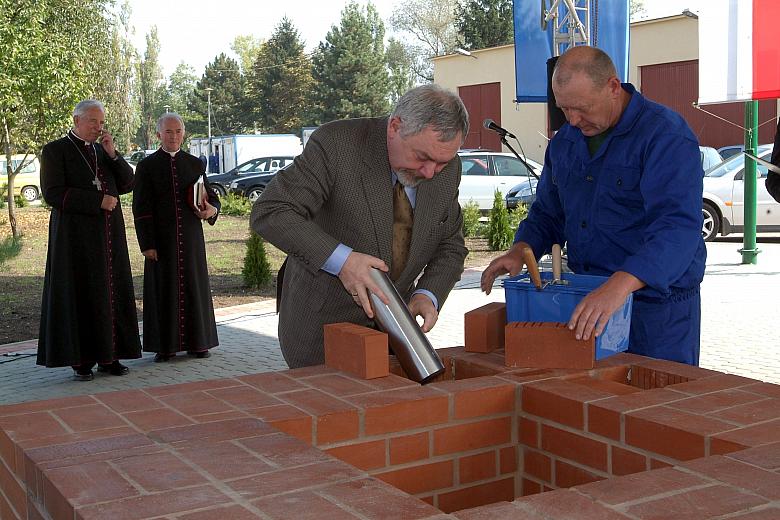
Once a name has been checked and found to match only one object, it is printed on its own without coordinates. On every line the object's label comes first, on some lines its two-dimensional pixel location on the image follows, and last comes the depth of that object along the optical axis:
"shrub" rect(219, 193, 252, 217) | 21.62
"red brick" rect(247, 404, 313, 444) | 1.94
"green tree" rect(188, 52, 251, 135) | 64.44
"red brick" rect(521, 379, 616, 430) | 2.11
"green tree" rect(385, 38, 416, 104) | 61.06
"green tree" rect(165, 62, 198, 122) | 94.88
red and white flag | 6.93
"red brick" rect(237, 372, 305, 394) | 2.21
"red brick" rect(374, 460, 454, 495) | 2.11
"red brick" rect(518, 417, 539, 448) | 2.24
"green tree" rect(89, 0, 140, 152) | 36.87
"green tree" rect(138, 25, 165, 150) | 78.56
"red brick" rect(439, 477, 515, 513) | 2.21
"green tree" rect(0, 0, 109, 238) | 14.29
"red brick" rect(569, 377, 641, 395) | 2.26
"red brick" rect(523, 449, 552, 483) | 2.23
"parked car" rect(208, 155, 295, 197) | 26.17
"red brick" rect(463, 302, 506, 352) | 2.66
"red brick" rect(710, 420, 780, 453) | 1.78
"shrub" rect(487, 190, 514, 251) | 13.83
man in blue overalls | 2.69
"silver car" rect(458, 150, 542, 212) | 17.62
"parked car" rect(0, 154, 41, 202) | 30.14
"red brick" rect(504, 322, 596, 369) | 2.42
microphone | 7.36
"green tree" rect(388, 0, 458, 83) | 57.12
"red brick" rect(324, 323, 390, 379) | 2.30
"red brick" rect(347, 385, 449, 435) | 2.06
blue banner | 7.48
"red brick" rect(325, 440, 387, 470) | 2.02
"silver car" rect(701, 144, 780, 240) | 13.57
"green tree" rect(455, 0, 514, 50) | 43.44
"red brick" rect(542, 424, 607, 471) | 2.06
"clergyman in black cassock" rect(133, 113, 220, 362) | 6.98
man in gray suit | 2.59
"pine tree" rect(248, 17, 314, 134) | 59.88
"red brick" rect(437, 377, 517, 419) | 2.18
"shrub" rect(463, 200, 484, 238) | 15.17
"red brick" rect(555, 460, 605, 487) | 2.10
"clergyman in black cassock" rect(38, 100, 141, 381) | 6.27
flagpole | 11.44
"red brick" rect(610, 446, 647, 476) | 1.96
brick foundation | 1.47
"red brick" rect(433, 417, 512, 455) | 2.17
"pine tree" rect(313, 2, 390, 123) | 54.50
